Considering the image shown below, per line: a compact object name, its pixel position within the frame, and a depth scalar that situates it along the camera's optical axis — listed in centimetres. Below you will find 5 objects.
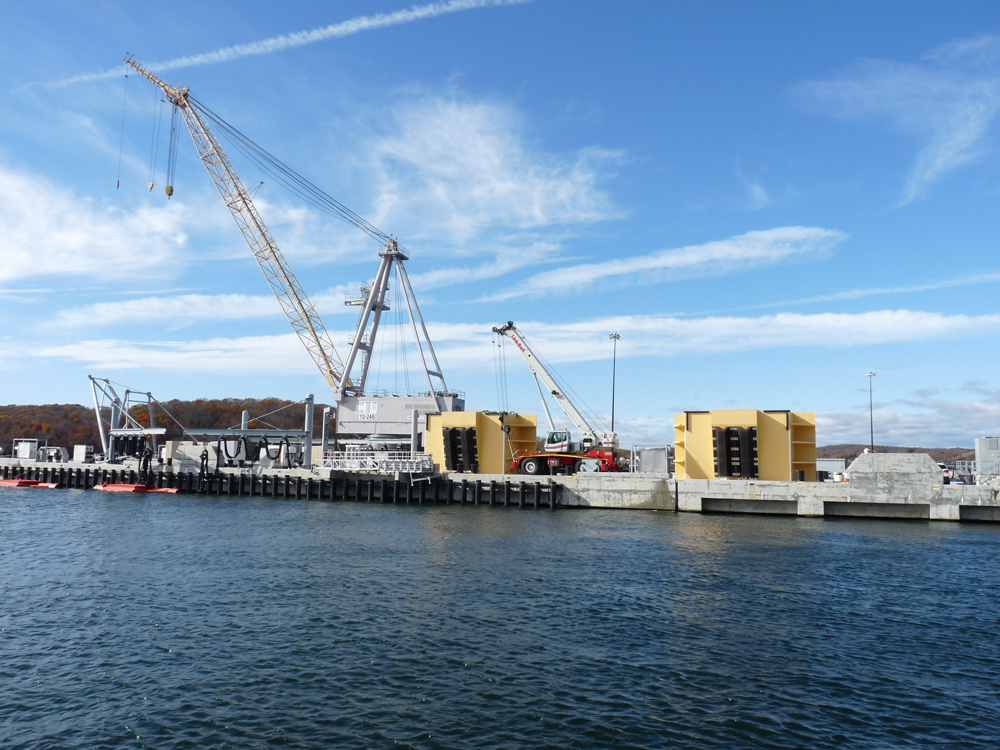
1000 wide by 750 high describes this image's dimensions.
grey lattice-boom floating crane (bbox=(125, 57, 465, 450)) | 7794
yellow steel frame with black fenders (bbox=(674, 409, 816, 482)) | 4794
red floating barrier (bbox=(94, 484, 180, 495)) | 6688
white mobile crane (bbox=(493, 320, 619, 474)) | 5512
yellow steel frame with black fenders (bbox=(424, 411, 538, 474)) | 5800
